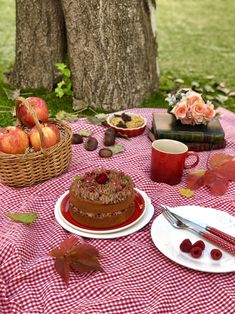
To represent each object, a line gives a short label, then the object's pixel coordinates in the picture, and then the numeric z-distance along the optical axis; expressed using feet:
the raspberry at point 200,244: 5.53
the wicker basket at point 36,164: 6.64
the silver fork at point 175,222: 5.98
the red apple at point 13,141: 6.75
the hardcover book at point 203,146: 8.46
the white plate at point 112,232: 5.88
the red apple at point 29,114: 7.49
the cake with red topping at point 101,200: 5.75
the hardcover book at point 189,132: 8.36
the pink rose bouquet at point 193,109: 8.13
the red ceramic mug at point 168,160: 7.04
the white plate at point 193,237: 5.44
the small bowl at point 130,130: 8.96
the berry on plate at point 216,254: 5.44
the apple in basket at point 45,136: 6.93
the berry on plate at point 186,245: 5.52
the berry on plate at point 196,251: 5.46
